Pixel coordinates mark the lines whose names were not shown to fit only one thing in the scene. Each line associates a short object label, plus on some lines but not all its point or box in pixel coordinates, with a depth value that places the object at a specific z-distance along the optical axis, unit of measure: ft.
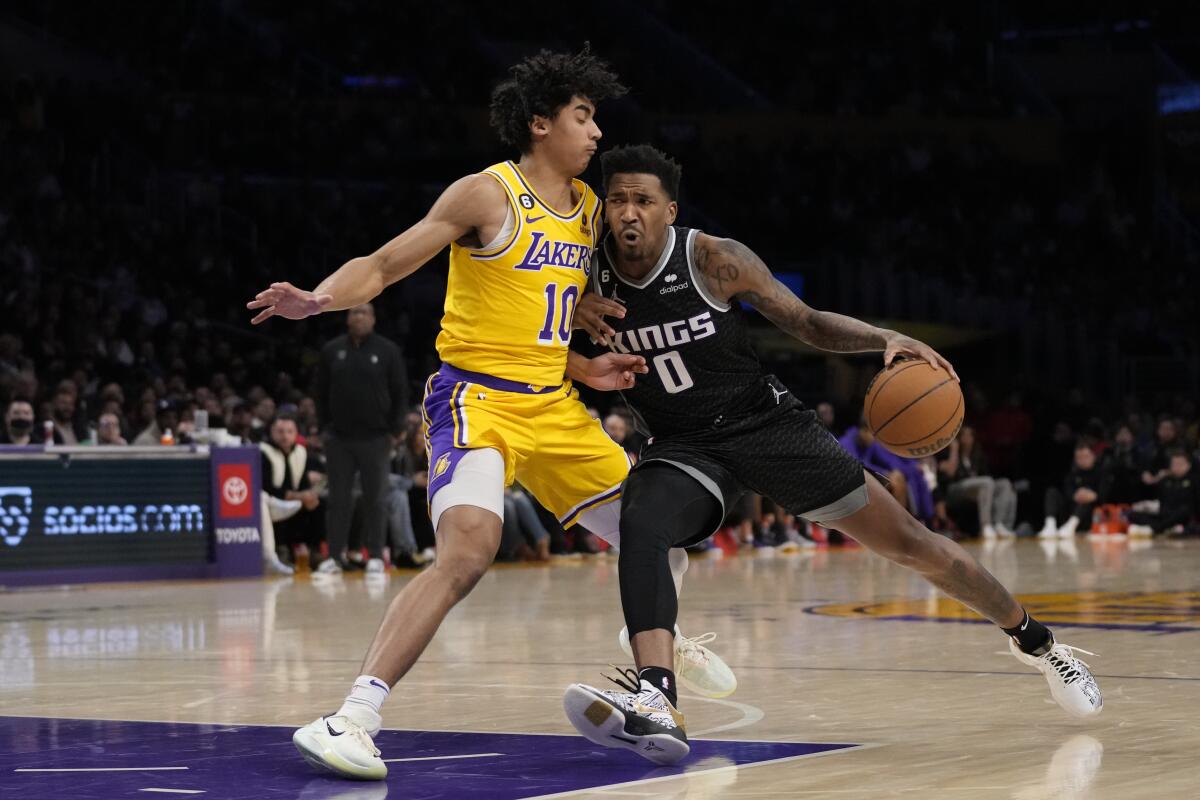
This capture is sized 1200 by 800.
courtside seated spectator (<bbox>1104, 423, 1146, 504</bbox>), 64.90
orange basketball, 16.51
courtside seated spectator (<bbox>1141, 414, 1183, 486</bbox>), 63.36
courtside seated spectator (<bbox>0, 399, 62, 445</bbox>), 43.04
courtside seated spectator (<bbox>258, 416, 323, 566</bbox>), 46.32
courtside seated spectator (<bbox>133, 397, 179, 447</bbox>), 46.33
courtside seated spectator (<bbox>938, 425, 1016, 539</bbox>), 63.10
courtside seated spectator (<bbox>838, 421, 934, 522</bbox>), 57.11
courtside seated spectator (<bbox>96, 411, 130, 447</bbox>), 44.04
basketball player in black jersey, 16.63
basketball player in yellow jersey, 15.56
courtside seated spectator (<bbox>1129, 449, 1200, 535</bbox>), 61.41
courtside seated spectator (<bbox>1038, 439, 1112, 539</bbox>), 64.13
